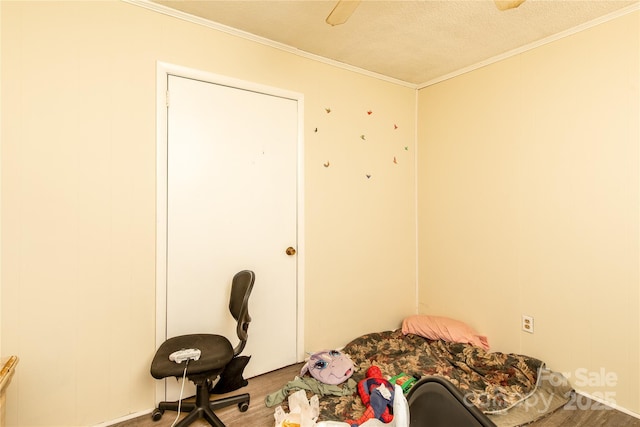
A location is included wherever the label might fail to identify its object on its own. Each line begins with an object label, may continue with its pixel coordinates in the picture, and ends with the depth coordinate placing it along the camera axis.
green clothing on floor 2.09
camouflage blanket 2.01
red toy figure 1.87
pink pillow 2.66
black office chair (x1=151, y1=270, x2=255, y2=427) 1.69
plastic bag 1.80
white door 2.10
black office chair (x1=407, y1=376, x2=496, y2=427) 0.81
